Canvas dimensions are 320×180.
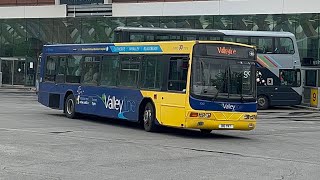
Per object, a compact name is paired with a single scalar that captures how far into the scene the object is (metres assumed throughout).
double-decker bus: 35.94
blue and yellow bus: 17.48
